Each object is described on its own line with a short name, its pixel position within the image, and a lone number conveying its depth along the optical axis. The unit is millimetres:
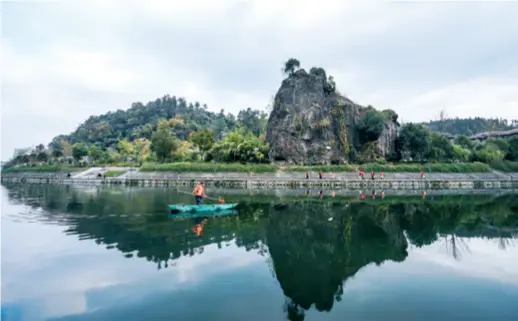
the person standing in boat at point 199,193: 20962
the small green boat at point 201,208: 19562
